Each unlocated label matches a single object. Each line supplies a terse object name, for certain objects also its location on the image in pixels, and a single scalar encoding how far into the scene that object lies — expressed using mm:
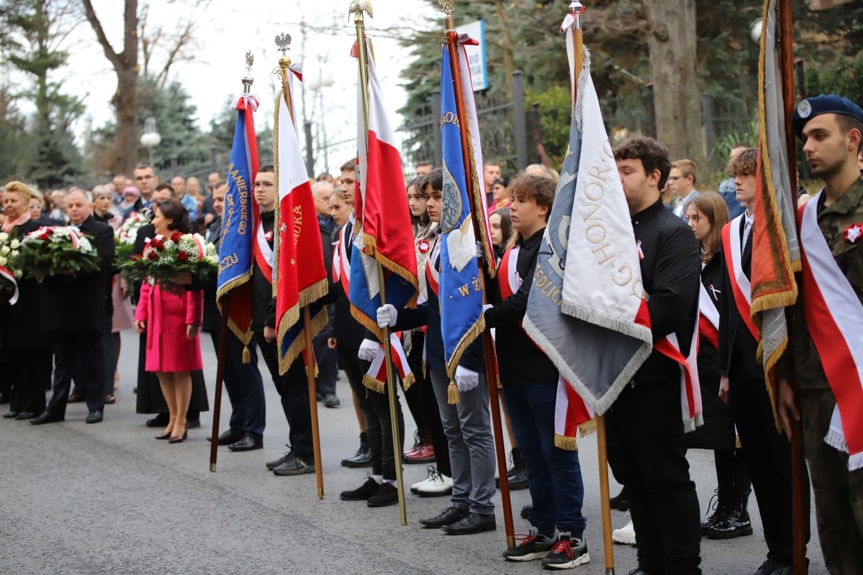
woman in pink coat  9719
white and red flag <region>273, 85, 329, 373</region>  7730
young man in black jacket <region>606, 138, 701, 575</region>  4863
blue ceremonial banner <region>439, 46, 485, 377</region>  5938
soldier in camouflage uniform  4188
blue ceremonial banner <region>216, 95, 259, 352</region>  8469
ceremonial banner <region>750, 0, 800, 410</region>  4281
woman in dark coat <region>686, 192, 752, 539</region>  6195
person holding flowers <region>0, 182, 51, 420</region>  11172
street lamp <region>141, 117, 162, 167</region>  33938
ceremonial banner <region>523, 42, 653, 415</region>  4918
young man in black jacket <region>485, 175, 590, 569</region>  5730
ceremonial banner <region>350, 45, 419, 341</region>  6898
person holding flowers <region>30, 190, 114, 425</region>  10594
